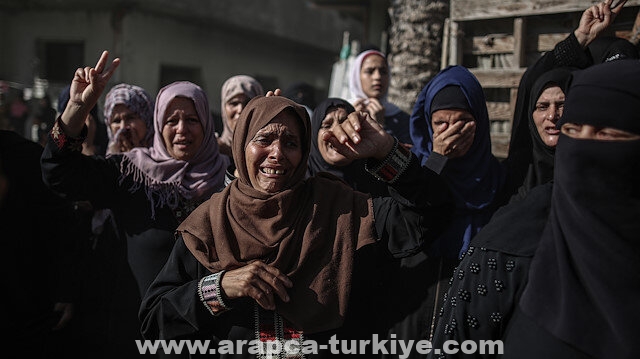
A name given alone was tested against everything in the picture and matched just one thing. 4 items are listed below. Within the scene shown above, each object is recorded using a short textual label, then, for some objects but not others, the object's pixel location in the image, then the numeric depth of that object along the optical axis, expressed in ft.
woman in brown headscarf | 6.31
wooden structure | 11.64
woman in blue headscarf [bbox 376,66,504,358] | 7.90
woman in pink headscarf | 8.05
